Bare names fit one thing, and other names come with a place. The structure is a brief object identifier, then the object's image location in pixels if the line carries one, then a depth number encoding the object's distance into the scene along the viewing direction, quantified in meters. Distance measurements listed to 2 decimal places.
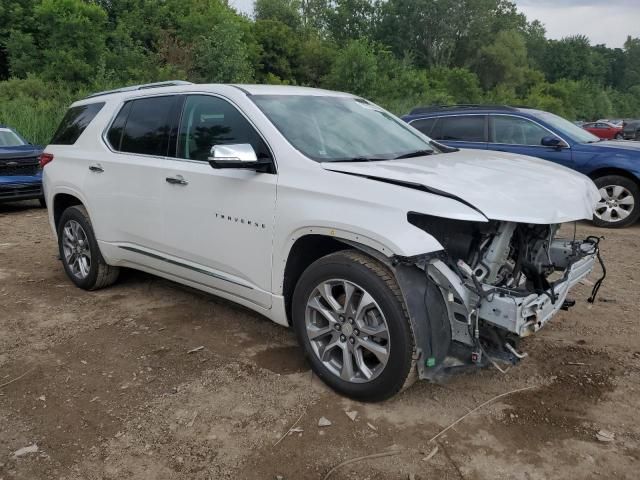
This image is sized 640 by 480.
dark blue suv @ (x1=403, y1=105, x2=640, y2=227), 7.99
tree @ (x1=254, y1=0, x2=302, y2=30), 47.41
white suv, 2.83
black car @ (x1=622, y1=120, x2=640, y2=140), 28.22
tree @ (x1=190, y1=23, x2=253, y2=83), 23.22
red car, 29.98
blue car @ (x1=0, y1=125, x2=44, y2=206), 9.67
